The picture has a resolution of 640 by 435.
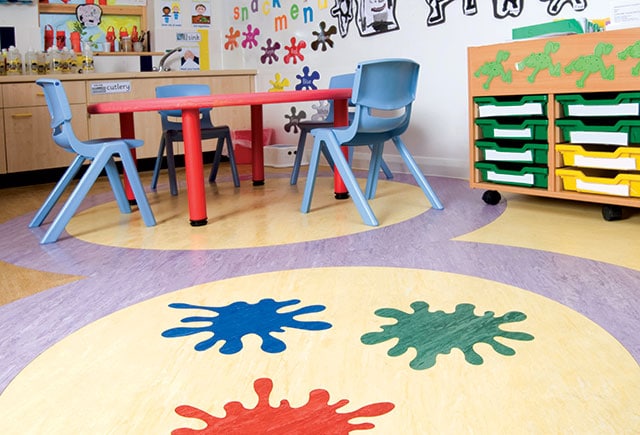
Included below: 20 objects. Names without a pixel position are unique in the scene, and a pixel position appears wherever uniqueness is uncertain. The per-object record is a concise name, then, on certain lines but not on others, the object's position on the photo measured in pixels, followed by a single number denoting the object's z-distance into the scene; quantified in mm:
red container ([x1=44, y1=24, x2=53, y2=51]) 5453
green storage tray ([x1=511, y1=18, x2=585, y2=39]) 3049
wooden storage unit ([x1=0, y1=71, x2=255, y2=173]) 4785
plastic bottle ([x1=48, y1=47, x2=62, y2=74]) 5238
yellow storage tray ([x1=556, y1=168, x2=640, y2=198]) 2850
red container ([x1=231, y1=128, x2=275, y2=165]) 5793
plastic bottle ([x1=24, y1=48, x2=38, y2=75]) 5148
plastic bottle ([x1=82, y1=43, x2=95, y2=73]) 5418
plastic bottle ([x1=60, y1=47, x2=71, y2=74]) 5273
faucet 5813
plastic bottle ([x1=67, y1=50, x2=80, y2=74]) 5316
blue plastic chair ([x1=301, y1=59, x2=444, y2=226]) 3102
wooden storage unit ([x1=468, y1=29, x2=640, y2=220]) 2844
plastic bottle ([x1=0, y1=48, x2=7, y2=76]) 4949
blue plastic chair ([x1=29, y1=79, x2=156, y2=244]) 3062
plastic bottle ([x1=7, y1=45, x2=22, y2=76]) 4969
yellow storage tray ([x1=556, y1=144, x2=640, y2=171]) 2830
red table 3078
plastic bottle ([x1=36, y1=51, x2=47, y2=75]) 5160
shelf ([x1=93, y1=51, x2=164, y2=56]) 5711
